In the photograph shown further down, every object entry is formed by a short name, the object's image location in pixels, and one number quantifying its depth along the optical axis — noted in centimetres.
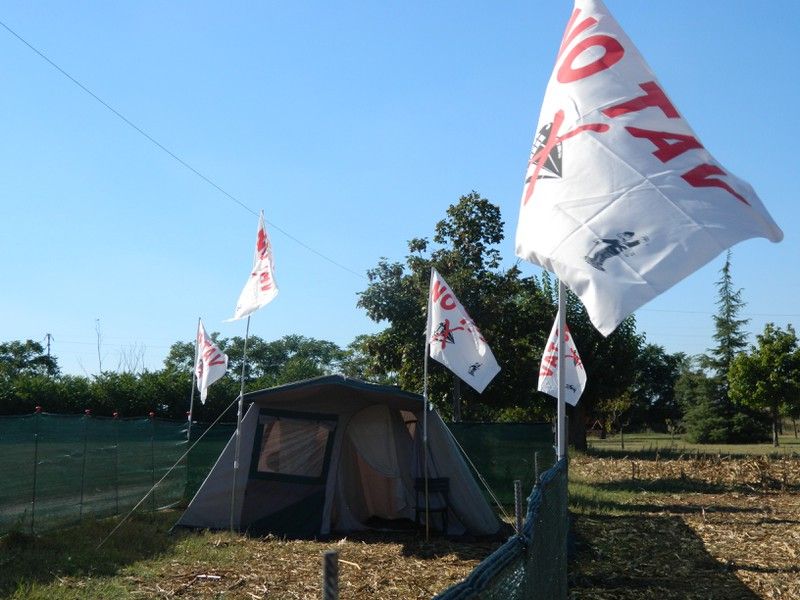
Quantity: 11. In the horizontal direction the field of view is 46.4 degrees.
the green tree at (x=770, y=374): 4319
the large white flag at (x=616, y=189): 495
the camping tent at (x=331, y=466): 1365
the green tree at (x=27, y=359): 6831
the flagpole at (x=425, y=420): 1320
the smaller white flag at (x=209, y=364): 1889
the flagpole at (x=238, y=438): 1308
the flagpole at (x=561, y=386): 822
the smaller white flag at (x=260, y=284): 1312
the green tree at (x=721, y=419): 6056
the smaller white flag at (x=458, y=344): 1286
